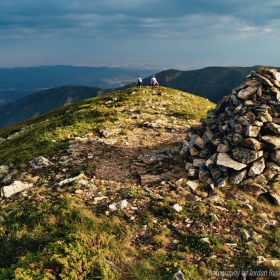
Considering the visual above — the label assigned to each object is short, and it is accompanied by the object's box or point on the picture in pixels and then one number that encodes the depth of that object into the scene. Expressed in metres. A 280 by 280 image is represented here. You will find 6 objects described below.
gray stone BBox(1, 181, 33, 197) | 12.79
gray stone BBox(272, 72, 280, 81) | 15.98
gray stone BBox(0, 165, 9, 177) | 15.59
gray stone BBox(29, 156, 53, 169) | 15.89
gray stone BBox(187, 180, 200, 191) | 13.15
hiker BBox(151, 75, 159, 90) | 45.76
